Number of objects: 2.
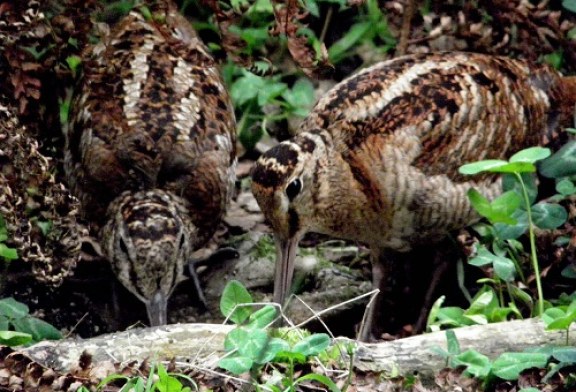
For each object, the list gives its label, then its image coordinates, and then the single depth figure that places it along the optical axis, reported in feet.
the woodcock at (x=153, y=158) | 37.55
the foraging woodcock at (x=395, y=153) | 37.29
